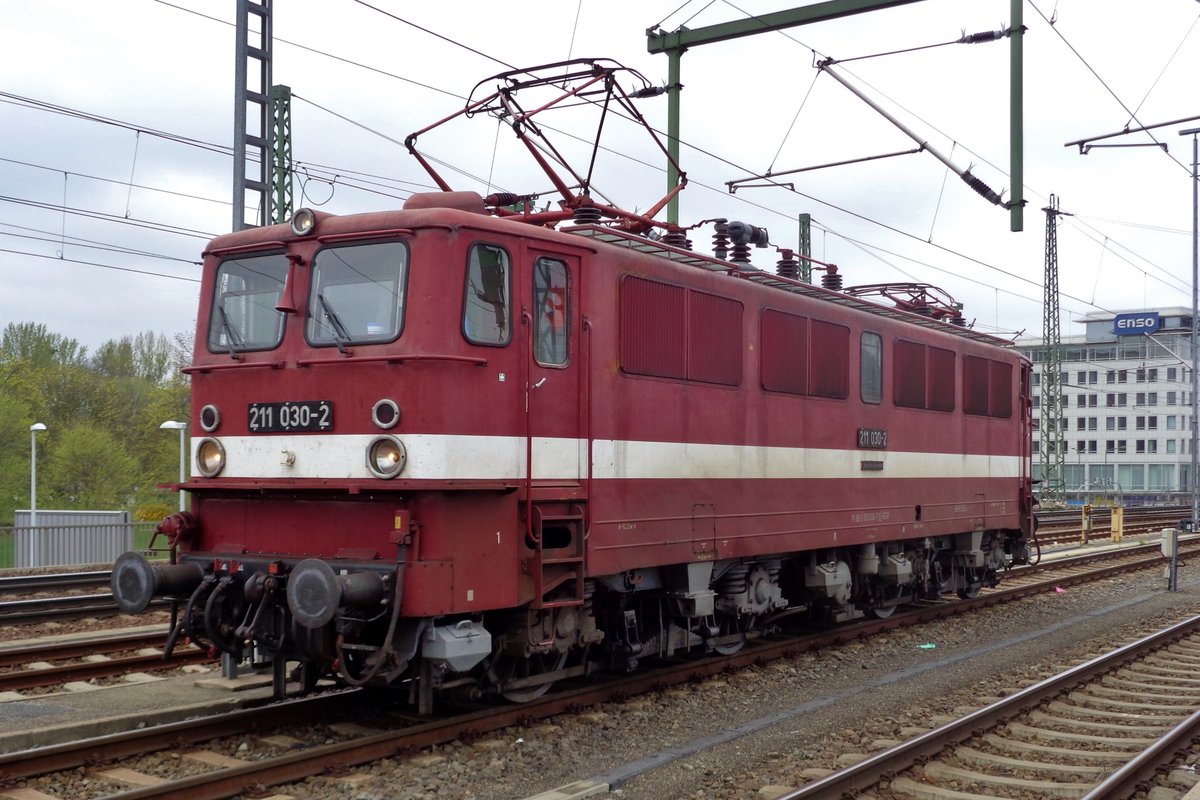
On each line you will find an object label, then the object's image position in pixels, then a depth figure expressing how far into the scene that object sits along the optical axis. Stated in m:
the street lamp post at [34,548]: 23.78
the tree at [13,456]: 42.19
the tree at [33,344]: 55.62
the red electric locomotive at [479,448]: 8.06
